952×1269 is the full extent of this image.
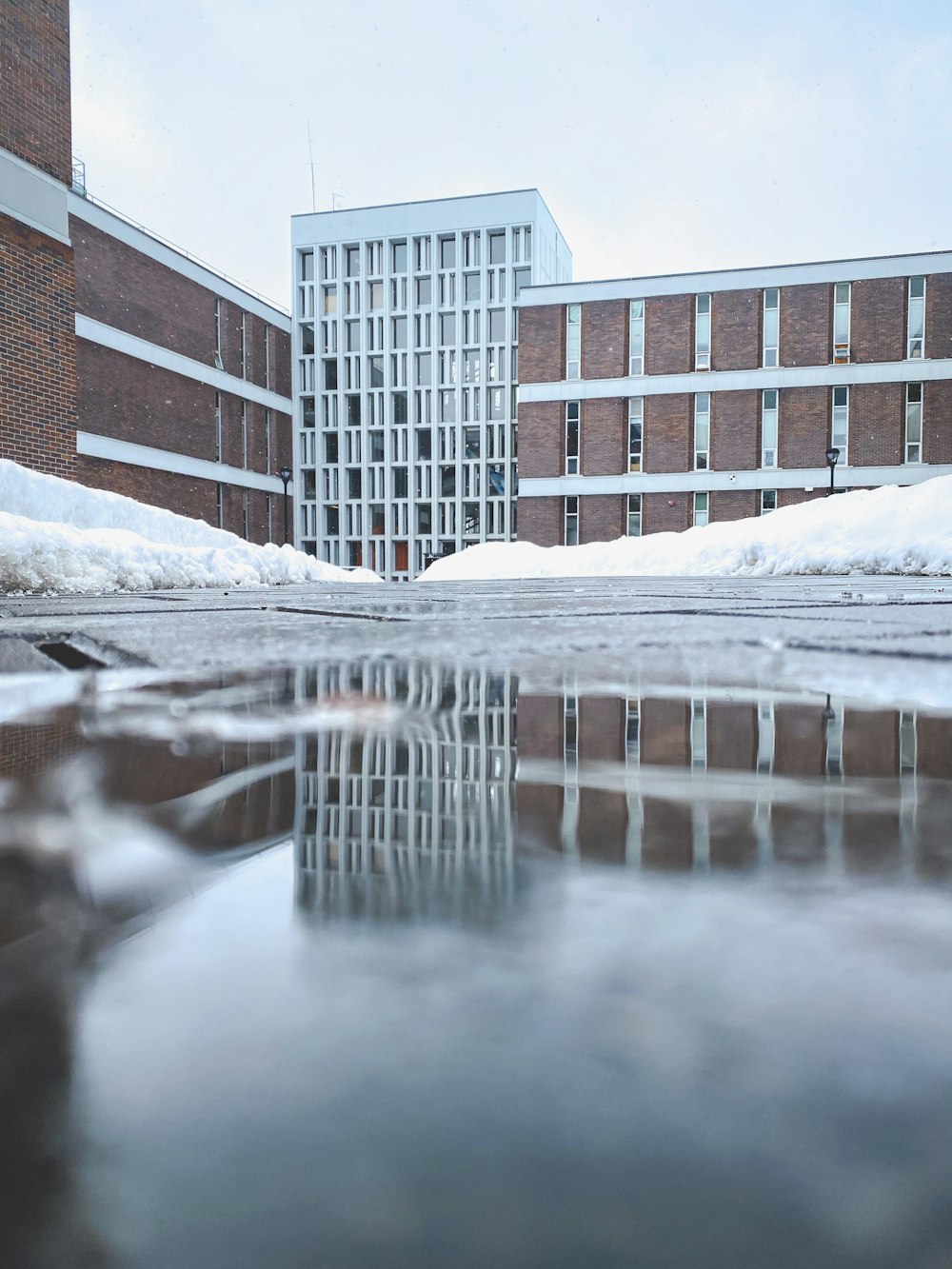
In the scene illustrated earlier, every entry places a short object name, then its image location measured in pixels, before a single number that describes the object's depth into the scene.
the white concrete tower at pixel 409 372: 41.19
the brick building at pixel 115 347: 10.79
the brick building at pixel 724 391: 34.03
